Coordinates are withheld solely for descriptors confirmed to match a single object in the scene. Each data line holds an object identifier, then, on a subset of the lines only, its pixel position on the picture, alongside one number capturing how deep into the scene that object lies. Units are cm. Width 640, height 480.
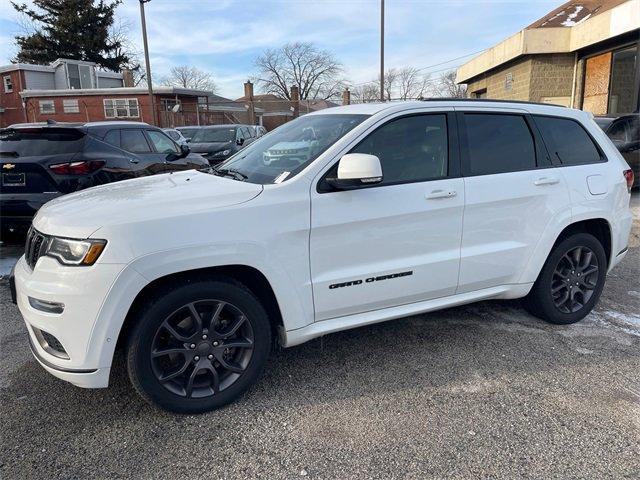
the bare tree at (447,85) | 5384
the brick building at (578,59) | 1430
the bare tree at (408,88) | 5448
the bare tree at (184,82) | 7356
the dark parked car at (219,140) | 1415
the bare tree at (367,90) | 4709
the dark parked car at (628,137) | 943
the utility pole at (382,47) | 2252
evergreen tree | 4166
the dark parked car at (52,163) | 540
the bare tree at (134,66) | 4512
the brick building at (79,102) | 3086
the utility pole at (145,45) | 2197
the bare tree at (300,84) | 6775
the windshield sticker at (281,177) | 300
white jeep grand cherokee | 256
